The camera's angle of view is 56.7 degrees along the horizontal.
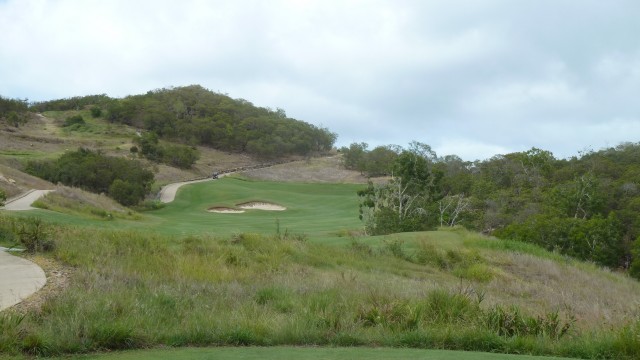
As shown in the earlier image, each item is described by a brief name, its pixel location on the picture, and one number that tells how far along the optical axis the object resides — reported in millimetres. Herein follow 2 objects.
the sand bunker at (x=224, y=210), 53469
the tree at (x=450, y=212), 42300
